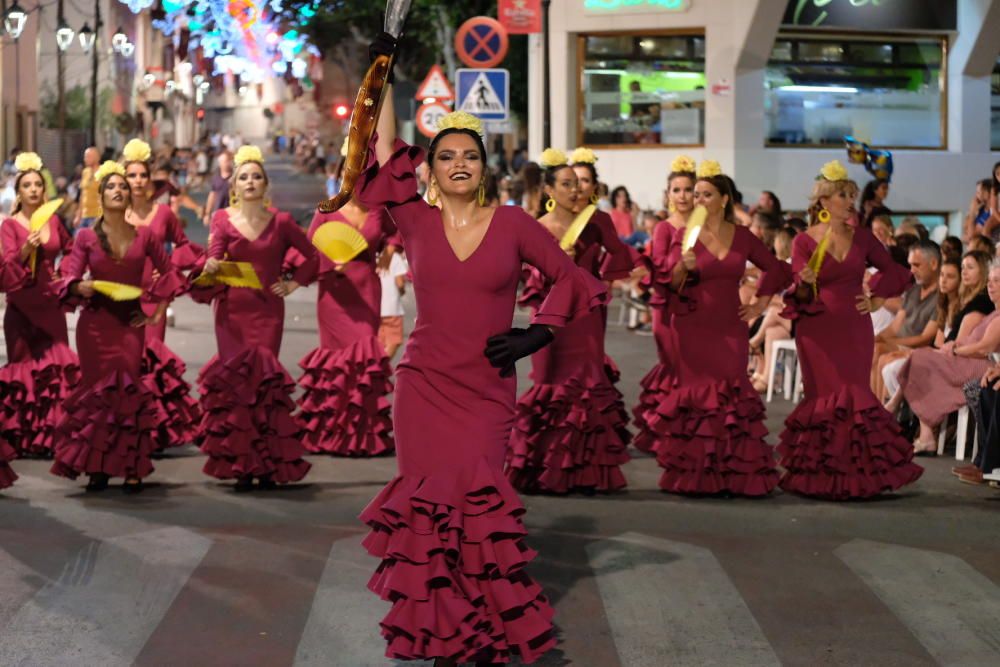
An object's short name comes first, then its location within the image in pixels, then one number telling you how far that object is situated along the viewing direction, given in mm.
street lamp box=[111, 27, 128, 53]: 28141
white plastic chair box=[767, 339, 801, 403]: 15883
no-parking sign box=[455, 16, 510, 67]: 21688
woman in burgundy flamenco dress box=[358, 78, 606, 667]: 6656
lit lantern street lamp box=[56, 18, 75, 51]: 28266
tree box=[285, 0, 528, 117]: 41938
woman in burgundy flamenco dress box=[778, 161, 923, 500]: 10734
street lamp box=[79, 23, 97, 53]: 26719
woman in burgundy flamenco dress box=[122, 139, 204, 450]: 12391
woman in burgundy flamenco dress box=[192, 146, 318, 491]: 10898
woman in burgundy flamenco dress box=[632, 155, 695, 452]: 10930
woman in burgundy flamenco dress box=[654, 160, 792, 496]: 10758
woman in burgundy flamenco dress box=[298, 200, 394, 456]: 12617
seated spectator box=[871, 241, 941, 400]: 13500
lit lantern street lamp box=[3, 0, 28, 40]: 24203
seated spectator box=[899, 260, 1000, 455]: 12273
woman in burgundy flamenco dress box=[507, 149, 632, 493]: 10891
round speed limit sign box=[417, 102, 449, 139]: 21688
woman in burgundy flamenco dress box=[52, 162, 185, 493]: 10711
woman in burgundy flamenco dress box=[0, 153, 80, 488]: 12234
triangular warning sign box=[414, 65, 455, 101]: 22266
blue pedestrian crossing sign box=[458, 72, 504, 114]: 20906
